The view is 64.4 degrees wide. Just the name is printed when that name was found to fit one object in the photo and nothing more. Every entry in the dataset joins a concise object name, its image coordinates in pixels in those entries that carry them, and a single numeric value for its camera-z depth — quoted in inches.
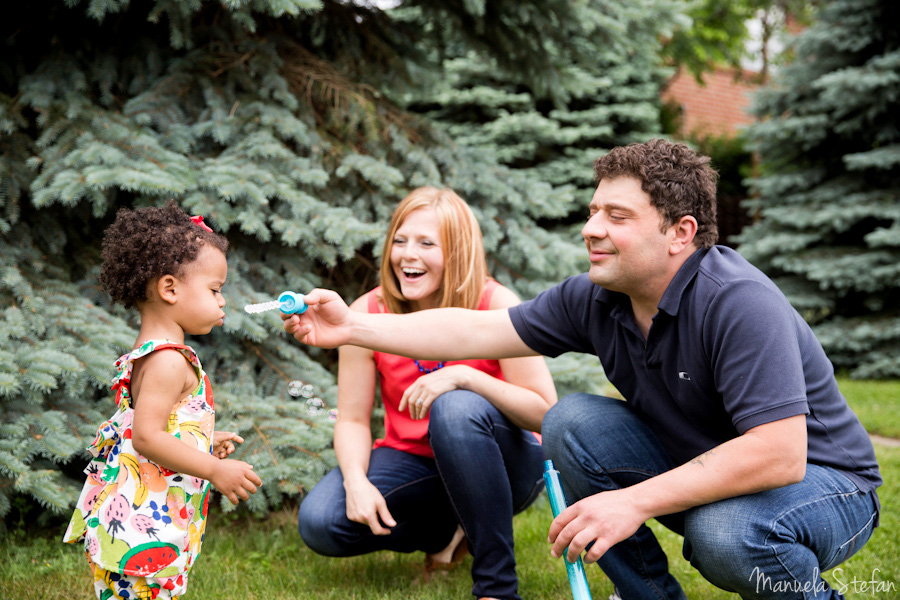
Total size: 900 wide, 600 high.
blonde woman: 83.4
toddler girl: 66.6
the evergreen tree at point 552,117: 274.4
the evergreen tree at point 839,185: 247.0
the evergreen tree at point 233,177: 101.3
